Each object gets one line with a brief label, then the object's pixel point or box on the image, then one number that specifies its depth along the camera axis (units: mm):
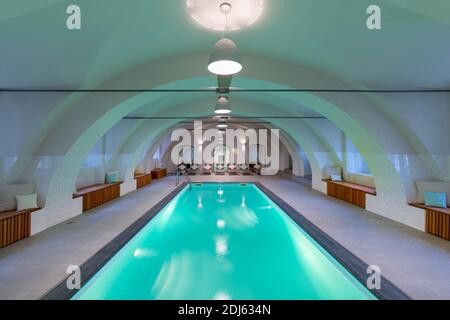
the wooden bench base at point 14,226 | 4800
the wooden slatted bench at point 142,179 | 12859
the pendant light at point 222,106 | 6227
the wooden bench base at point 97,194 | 7846
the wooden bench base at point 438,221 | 5270
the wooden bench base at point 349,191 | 8328
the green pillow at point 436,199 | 5831
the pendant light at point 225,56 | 3088
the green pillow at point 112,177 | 10312
